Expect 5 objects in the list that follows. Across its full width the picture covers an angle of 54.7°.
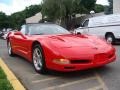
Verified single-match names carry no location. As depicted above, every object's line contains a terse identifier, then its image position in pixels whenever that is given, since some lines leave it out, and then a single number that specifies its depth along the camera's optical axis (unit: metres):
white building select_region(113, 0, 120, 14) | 11.52
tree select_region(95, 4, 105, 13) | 31.18
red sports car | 2.51
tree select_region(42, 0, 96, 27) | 15.36
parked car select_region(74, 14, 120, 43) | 6.19
